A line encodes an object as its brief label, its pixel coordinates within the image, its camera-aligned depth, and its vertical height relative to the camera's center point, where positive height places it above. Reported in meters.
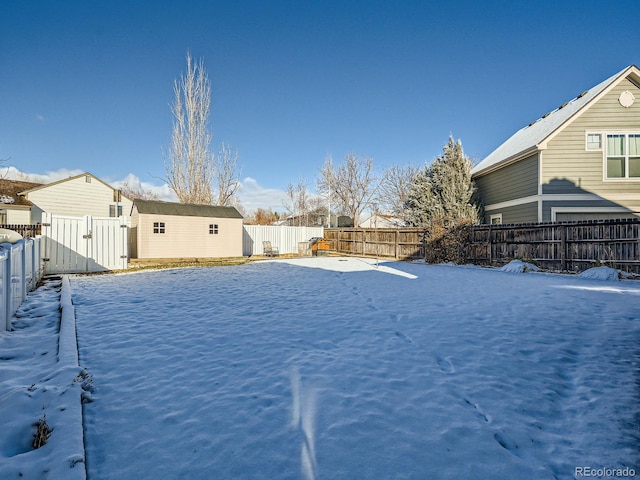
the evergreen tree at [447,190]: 15.75 +2.63
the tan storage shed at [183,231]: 15.88 +0.59
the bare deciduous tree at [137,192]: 51.34 +8.42
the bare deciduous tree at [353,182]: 32.34 +6.11
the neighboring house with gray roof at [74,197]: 21.09 +3.22
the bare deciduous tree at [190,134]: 23.38 +8.10
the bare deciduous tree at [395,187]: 33.31 +5.64
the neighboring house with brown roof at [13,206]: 19.03 +2.28
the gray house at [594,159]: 11.72 +3.01
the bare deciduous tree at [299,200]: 43.56 +5.73
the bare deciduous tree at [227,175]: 26.72 +5.73
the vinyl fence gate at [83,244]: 9.77 -0.05
